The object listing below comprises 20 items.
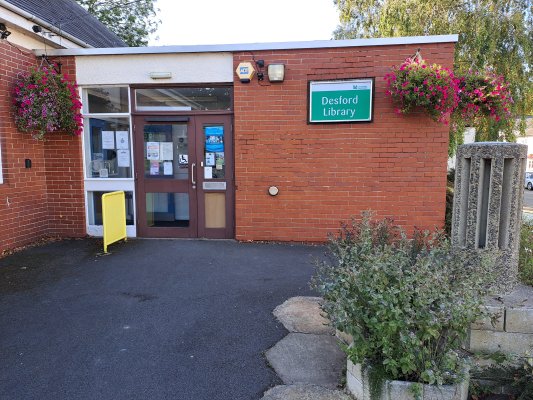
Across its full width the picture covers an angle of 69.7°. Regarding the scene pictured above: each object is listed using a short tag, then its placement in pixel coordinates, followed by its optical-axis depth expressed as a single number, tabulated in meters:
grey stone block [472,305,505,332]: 2.66
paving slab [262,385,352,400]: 2.44
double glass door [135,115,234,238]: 6.60
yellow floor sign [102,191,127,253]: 5.86
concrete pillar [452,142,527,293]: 2.92
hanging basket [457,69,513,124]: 5.75
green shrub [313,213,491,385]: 2.11
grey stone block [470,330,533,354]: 2.68
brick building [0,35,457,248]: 6.13
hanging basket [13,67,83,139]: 5.85
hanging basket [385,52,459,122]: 5.44
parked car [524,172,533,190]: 28.81
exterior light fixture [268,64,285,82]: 6.11
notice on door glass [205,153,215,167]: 6.64
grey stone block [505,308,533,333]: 2.65
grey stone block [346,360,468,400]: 2.13
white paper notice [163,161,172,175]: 6.74
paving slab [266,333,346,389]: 2.66
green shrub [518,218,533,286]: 3.29
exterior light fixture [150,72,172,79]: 6.41
